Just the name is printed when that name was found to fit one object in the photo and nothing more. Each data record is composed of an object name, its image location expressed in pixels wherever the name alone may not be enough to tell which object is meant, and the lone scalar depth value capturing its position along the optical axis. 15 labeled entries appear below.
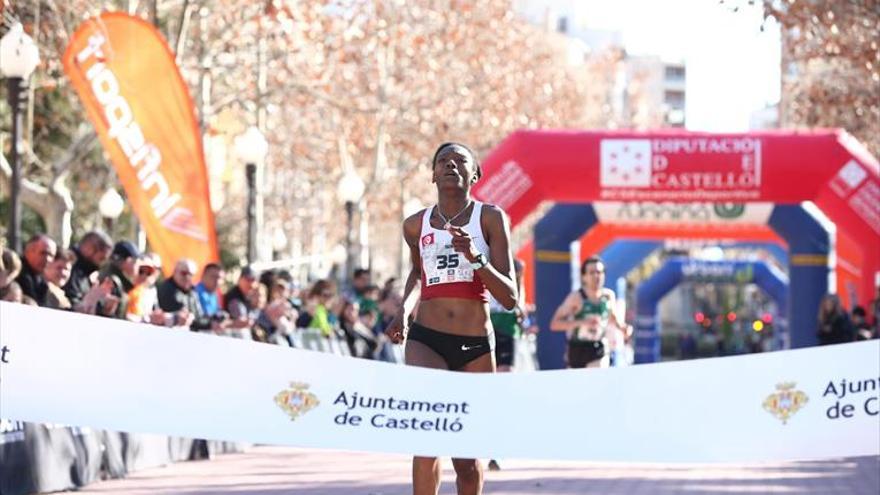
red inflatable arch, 26.70
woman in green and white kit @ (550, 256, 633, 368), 16.22
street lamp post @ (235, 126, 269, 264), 26.30
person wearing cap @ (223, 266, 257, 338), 18.72
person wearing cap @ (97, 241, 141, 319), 15.02
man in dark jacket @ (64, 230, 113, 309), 14.71
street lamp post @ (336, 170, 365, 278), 34.31
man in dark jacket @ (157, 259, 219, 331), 16.44
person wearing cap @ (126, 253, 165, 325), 15.32
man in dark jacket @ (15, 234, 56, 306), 13.54
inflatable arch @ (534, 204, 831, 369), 30.81
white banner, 9.22
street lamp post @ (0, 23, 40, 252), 18.36
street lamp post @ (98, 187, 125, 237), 34.22
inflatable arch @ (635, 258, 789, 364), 56.34
